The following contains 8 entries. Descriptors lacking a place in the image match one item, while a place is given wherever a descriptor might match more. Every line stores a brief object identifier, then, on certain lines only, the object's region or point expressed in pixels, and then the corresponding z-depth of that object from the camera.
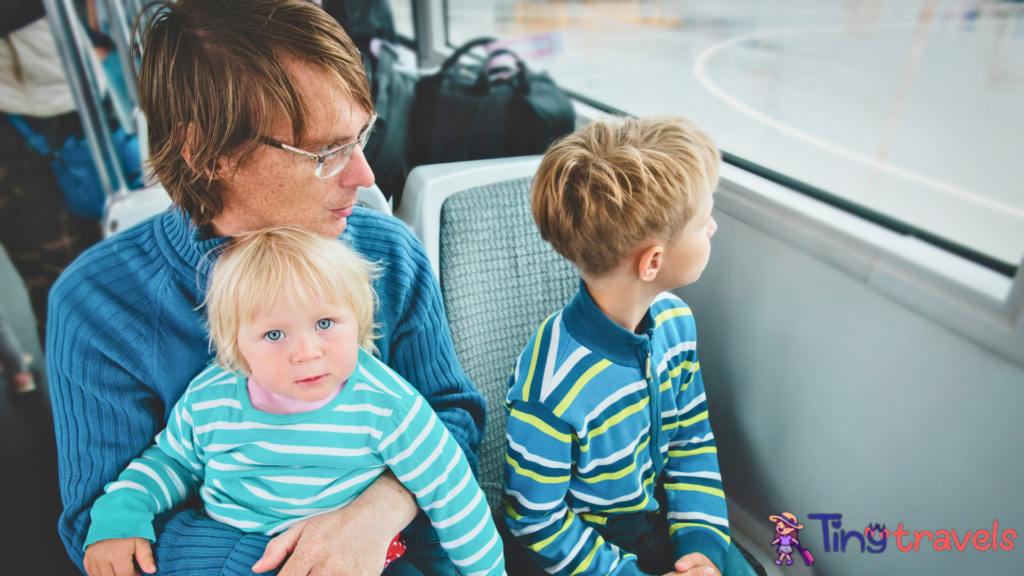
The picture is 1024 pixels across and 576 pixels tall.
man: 0.78
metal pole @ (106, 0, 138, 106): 2.12
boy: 0.94
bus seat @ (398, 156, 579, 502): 1.26
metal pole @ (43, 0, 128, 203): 1.97
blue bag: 2.36
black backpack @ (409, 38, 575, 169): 1.51
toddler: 0.78
